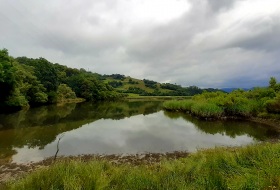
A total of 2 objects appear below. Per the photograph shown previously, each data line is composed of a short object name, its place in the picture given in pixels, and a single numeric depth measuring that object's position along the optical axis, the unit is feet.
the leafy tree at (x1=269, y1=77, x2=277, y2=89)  72.82
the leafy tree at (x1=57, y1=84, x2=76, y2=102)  131.94
